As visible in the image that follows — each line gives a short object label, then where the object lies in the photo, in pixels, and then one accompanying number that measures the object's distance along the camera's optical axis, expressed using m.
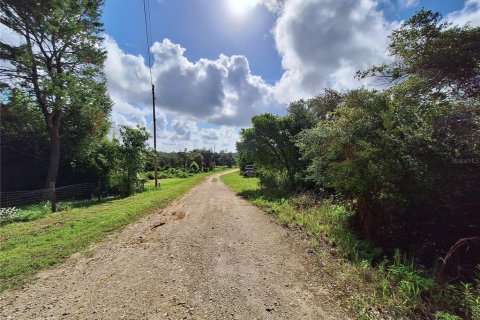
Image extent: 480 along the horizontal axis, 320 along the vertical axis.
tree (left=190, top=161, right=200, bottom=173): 56.78
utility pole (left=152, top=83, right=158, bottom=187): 22.60
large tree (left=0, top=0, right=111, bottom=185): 14.45
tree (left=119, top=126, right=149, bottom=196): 16.69
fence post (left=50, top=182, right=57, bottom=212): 11.37
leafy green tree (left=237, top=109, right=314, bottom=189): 16.16
